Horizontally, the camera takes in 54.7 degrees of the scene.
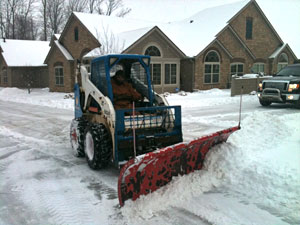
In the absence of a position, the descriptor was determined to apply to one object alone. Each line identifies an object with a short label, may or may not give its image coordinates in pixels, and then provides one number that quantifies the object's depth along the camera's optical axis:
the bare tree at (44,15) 53.19
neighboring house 32.91
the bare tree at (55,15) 54.31
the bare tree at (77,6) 54.88
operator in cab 6.35
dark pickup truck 13.34
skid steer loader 4.40
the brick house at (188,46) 22.61
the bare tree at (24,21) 54.69
